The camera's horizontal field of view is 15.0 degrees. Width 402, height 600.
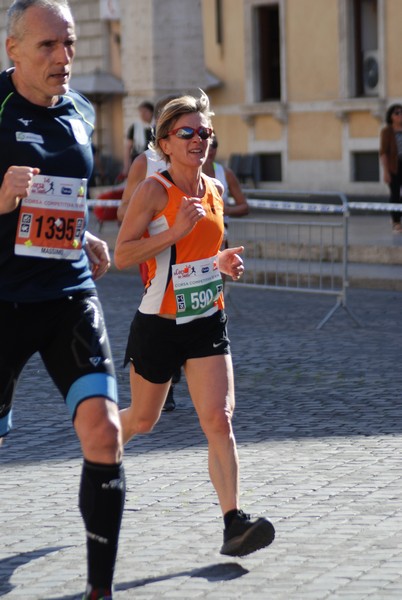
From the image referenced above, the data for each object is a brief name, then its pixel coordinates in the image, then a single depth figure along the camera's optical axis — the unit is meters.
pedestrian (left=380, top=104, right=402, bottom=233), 20.30
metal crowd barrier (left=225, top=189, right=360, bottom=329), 13.60
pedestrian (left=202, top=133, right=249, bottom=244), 10.51
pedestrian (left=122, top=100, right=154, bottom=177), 19.72
